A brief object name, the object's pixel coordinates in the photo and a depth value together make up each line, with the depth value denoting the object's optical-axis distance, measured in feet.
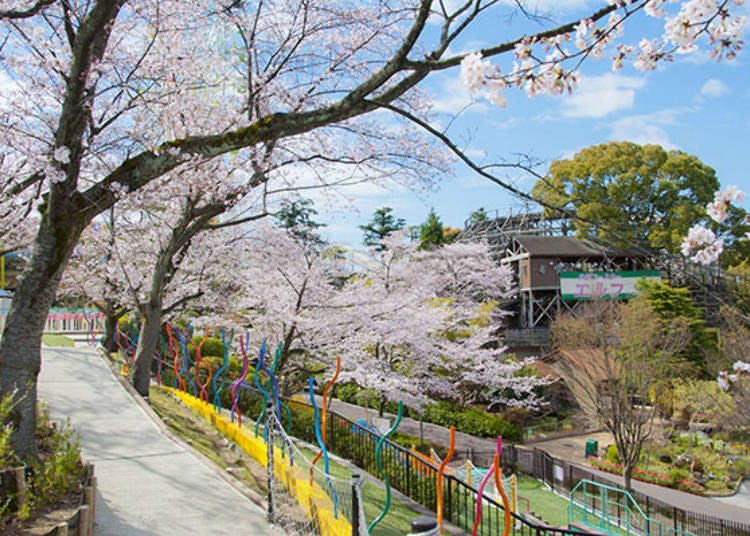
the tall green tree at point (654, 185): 111.96
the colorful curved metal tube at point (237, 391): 26.21
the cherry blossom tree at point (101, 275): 50.07
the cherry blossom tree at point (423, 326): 46.42
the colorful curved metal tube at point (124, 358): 49.52
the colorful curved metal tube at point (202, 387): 34.95
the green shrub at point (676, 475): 57.56
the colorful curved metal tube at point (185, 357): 37.91
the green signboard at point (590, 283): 119.85
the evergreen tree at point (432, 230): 142.00
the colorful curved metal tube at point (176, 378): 41.49
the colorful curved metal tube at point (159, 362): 51.70
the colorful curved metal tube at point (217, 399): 33.33
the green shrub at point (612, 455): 64.06
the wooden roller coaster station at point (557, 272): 120.06
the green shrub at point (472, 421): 68.69
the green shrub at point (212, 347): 70.18
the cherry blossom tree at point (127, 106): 11.16
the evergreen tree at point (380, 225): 152.15
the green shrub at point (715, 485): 56.75
